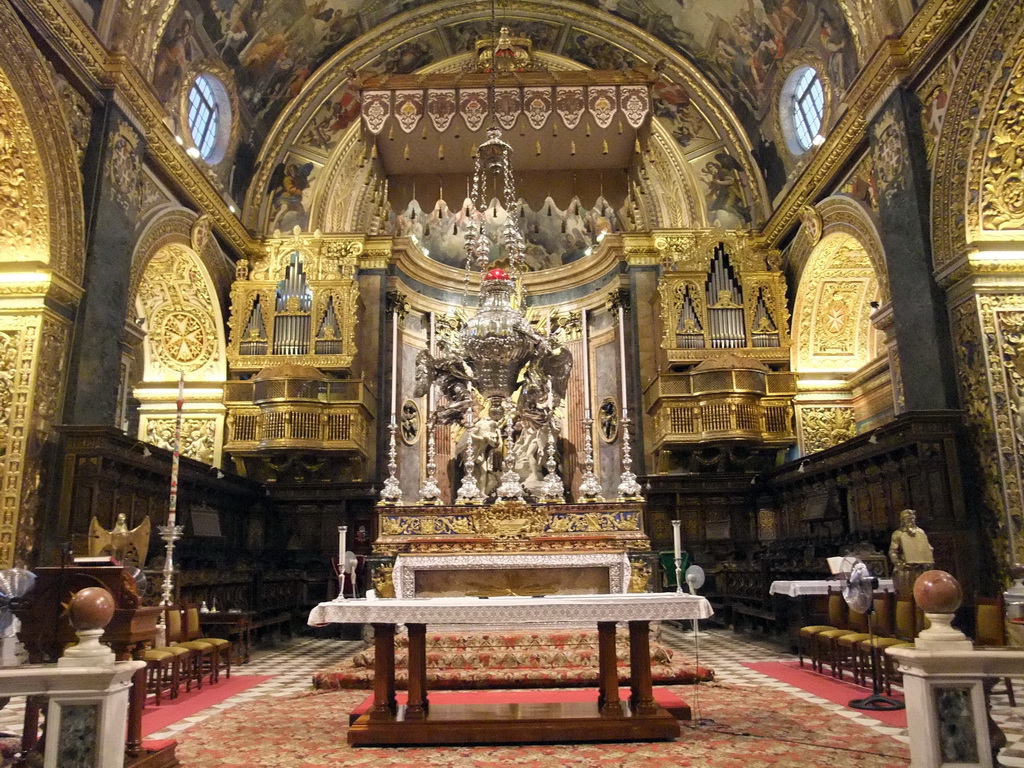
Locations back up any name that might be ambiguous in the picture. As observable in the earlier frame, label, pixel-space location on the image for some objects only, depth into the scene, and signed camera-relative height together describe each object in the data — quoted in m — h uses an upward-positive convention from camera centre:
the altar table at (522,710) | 4.97 -0.76
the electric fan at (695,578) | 7.28 -0.18
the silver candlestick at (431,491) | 9.62 +0.80
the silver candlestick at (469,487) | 9.59 +0.84
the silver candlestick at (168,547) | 6.70 +0.14
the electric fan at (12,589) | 4.48 -0.13
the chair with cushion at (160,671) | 6.41 -0.87
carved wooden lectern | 4.23 -0.28
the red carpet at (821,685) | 5.62 -1.09
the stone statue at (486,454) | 10.73 +1.38
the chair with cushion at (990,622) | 6.50 -0.54
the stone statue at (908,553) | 7.38 +0.01
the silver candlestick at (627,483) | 9.41 +0.84
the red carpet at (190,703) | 5.88 -1.10
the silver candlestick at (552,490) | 9.73 +0.81
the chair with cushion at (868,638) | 6.84 -0.68
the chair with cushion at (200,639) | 7.81 -0.71
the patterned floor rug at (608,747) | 4.46 -1.08
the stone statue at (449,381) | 10.07 +2.18
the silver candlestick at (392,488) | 9.58 +0.83
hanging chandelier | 9.98 +4.85
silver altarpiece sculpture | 9.83 +2.18
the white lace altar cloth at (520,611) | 5.00 -0.31
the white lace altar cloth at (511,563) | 8.80 -0.04
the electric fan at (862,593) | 6.26 -0.29
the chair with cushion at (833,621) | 7.96 -0.62
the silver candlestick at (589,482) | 9.56 +0.88
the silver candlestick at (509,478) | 9.41 +0.92
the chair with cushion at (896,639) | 6.43 -0.67
